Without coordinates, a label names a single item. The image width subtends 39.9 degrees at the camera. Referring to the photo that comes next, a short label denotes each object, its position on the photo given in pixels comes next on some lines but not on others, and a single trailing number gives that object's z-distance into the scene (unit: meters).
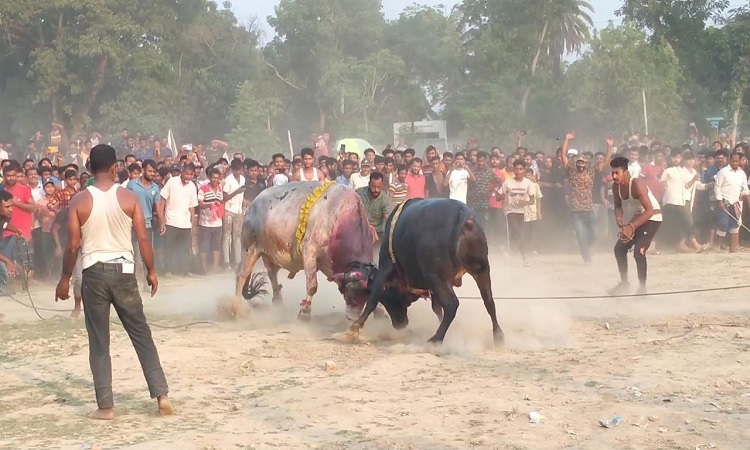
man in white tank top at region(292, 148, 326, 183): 15.21
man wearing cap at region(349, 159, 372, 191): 16.45
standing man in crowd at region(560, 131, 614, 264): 16.22
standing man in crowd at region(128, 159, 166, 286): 15.79
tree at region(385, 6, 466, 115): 54.84
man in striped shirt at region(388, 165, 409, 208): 15.24
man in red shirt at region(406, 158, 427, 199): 16.73
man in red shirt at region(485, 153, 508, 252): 17.81
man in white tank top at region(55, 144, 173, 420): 7.37
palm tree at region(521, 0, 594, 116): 39.97
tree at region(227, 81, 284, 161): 42.34
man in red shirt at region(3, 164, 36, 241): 14.55
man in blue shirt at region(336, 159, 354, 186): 17.03
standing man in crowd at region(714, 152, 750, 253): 17.55
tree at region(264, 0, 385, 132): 46.28
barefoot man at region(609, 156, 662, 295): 12.09
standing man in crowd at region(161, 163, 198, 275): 16.27
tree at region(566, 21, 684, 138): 34.41
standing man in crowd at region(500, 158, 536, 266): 16.94
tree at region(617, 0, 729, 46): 33.53
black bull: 9.55
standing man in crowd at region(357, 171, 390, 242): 11.98
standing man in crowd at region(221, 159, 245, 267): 17.34
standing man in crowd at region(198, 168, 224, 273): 16.88
